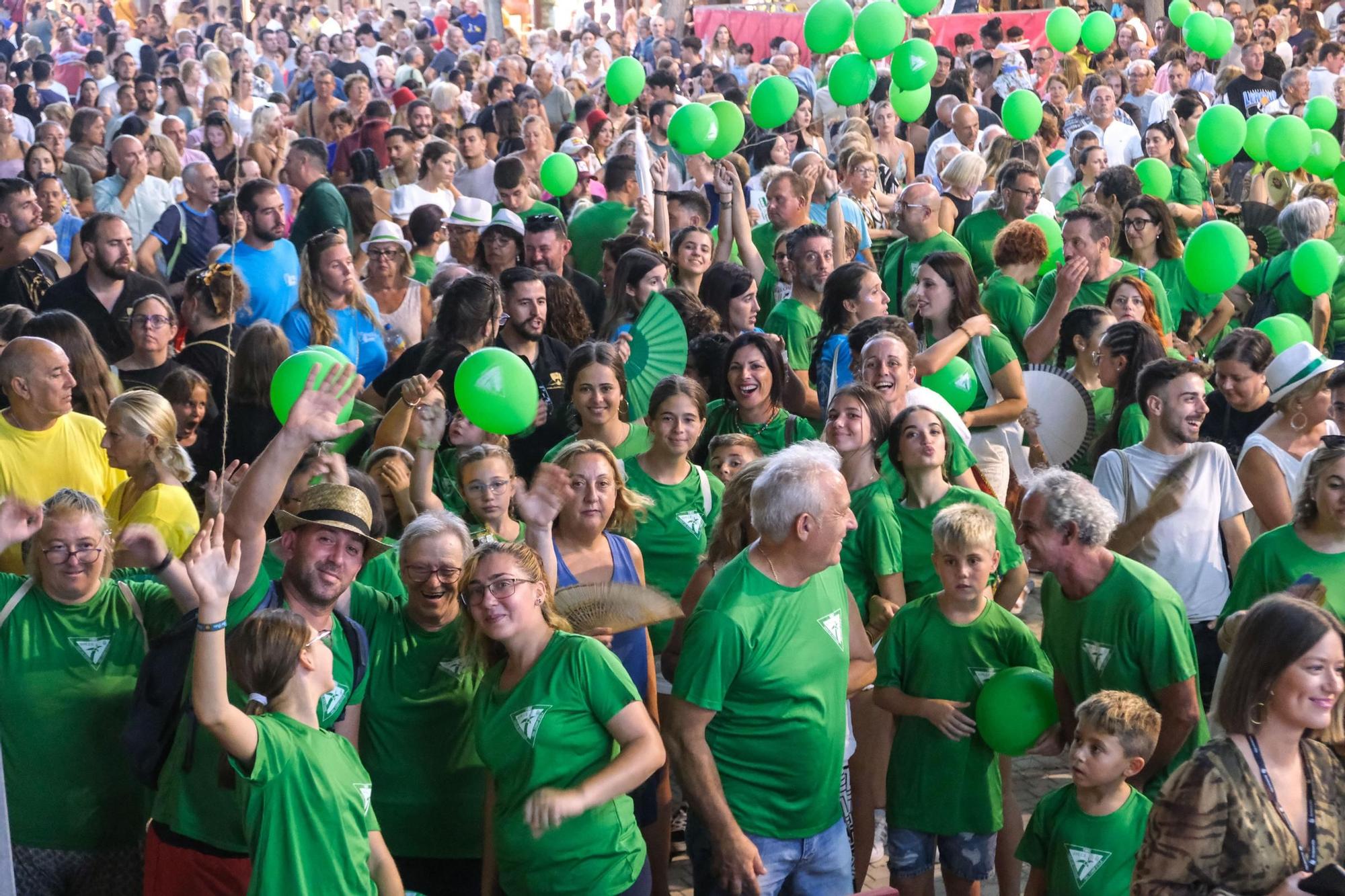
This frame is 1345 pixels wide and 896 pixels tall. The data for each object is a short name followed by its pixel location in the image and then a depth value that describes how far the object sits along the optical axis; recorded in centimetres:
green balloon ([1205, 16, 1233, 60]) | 1253
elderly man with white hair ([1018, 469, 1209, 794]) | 388
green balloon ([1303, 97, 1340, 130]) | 1026
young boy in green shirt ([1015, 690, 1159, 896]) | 363
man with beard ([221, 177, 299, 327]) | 713
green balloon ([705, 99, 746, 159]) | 894
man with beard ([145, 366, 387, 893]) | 354
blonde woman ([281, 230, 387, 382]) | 645
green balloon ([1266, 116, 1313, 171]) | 905
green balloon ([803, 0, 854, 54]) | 996
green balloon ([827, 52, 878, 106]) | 986
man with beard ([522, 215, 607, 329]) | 711
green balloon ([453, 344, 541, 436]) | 495
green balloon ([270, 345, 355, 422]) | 417
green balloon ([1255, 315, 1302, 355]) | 645
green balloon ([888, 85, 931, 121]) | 1062
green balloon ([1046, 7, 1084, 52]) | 1225
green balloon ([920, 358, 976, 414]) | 599
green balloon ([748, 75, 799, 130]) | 926
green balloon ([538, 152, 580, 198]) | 899
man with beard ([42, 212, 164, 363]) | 665
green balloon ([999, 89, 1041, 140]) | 980
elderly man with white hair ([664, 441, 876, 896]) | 358
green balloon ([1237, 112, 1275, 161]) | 943
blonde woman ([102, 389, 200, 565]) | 451
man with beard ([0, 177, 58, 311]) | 718
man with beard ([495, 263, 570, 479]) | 589
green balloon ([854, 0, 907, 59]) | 948
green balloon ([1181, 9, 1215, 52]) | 1234
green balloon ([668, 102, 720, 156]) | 828
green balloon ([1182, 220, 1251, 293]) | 713
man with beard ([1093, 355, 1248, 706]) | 496
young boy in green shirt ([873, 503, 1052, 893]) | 411
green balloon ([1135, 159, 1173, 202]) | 901
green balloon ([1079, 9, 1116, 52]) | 1270
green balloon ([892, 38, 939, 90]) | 1027
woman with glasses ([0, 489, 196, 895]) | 385
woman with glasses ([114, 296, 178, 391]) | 598
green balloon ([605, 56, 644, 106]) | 1019
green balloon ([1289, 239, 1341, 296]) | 732
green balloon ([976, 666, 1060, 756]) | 396
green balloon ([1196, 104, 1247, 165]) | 915
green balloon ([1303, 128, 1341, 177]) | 961
